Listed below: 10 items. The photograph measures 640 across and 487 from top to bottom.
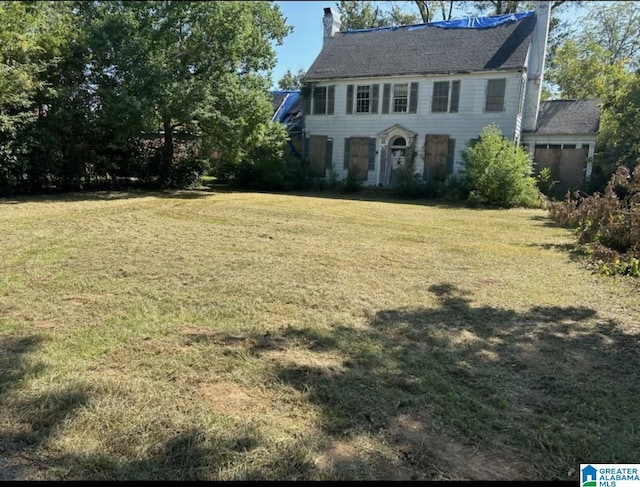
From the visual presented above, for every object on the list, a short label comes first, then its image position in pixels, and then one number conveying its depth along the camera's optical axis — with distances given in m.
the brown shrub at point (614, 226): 6.21
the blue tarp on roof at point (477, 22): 20.45
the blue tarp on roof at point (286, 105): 26.09
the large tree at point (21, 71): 11.91
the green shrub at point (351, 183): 20.34
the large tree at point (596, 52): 28.27
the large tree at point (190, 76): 13.79
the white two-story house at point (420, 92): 19.22
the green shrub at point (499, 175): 15.59
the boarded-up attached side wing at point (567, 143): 19.06
